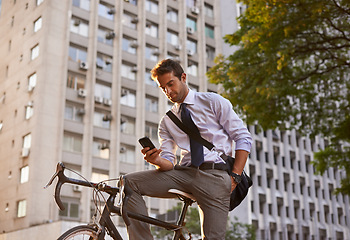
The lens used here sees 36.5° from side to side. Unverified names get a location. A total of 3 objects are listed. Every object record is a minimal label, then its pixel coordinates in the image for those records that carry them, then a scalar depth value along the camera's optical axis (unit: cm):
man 329
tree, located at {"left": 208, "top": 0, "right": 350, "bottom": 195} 1084
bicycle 300
